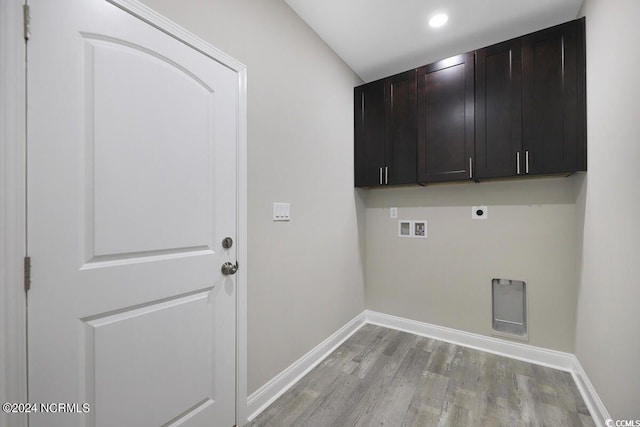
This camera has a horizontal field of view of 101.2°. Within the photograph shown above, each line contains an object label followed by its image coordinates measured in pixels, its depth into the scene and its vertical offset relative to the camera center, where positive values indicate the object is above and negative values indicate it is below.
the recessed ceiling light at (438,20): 1.99 +1.49
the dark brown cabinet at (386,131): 2.50 +0.82
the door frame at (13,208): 0.81 +0.02
